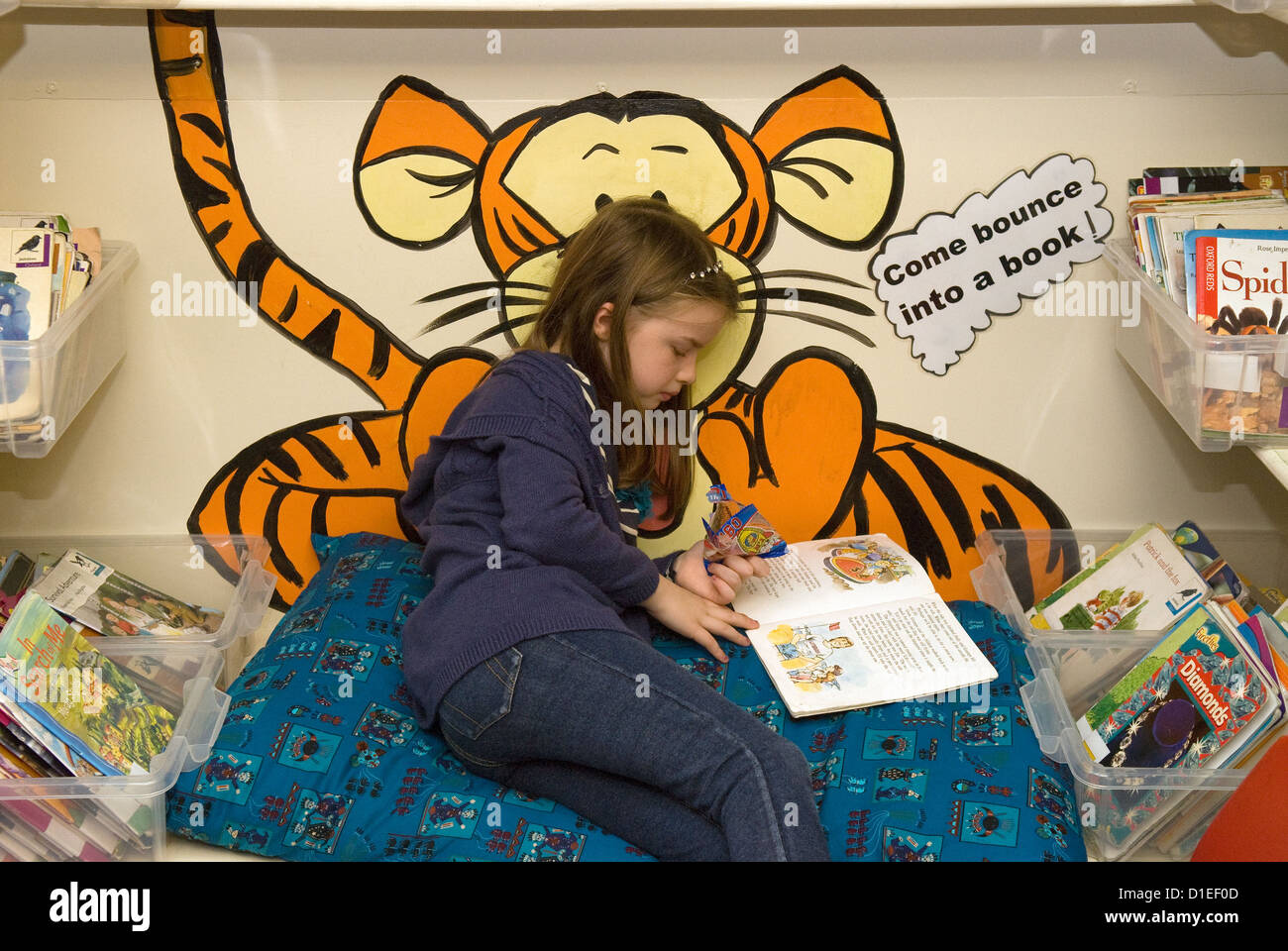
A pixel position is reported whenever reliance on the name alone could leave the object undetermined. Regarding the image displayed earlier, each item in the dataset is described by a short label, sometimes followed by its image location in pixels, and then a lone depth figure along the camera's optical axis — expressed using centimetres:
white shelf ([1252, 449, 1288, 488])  141
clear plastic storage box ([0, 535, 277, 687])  185
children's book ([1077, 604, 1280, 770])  134
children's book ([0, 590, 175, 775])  133
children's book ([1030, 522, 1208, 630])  163
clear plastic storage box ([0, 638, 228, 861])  131
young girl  131
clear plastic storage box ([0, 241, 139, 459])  146
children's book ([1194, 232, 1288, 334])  148
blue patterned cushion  134
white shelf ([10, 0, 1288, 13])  155
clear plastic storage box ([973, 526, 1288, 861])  136
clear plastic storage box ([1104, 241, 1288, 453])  144
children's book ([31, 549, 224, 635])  168
